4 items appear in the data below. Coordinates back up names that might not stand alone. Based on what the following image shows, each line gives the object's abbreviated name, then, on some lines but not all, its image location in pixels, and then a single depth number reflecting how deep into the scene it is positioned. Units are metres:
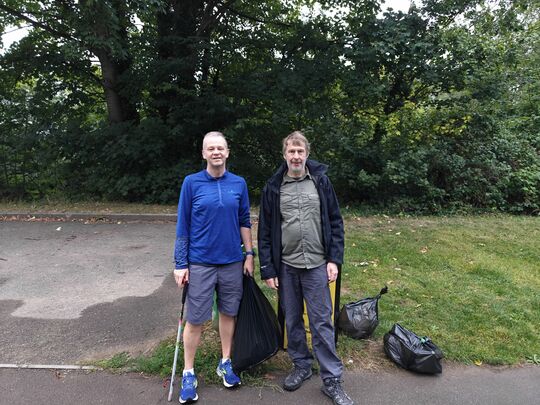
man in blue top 2.77
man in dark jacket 2.86
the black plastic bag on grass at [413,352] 3.12
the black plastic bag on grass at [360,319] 3.55
